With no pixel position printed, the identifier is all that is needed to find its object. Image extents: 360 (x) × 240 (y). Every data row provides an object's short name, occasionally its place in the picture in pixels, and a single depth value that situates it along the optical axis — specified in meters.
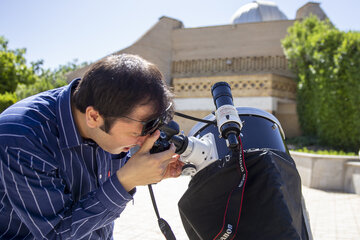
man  1.30
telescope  1.28
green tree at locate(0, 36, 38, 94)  20.31
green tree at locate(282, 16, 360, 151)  10.09
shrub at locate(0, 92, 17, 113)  8.95
